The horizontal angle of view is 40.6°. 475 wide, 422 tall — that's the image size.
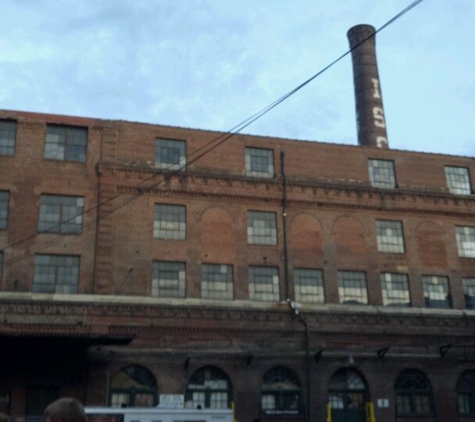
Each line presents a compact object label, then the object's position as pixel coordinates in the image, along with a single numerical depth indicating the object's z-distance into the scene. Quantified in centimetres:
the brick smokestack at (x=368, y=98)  4325
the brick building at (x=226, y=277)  2628
